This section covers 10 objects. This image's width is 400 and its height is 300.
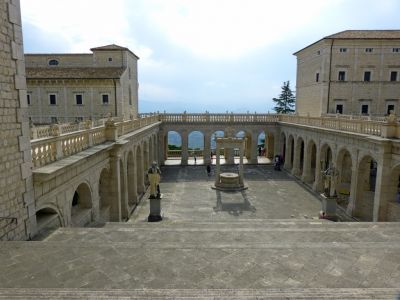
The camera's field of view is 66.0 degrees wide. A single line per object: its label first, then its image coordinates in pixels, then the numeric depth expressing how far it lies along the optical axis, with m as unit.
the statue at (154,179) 17.34
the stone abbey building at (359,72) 36.66
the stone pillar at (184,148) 39.03
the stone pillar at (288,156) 35.97
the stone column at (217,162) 28.67
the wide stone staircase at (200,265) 5.73
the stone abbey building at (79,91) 37.59
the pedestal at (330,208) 18.86
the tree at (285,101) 73.00
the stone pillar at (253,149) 39.47
